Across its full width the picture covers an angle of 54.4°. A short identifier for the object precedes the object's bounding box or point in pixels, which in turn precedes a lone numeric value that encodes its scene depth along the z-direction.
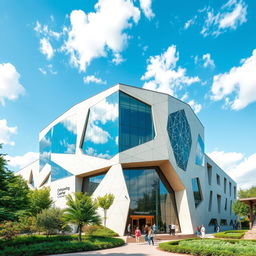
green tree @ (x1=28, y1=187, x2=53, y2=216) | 31.86
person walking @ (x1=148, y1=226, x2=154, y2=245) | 22.64
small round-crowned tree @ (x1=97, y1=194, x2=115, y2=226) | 28.42
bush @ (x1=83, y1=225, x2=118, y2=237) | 25.75
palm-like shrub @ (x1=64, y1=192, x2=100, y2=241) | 21.02
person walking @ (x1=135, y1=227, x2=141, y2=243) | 24.06
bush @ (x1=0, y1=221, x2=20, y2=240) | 16.53
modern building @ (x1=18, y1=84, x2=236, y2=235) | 31.78
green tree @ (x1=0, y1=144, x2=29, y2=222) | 14.78
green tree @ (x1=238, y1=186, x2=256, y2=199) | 69.06
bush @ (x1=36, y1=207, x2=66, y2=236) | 22.30
